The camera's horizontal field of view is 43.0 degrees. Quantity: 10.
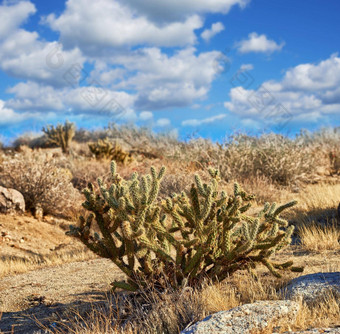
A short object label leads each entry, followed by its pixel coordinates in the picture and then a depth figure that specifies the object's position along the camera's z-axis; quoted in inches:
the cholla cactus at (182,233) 155.6
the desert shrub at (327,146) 635.5
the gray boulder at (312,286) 156.4
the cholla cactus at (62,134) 863.6
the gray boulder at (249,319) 122.9
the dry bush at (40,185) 433.4
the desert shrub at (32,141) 952.9
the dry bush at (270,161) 510.9
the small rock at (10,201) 410.6
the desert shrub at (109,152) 620.1
